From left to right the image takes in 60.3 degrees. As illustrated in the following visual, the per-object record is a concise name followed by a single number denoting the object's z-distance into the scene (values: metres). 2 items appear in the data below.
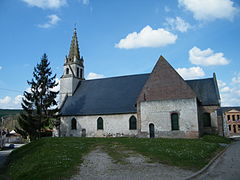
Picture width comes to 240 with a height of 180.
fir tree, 28.32
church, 22.95
